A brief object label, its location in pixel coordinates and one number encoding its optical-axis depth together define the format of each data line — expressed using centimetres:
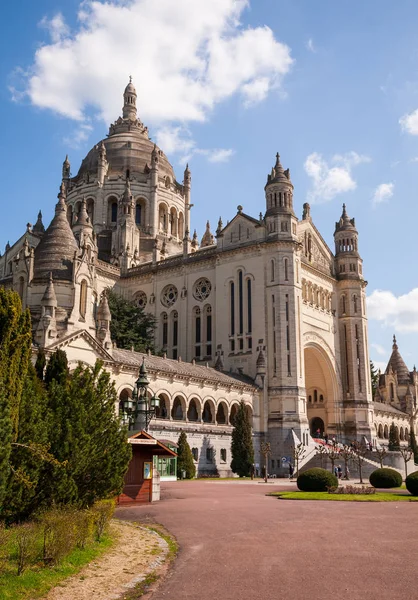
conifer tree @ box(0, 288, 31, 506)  1576
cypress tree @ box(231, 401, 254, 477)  5281
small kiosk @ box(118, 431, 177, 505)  2673
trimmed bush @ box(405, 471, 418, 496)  3152
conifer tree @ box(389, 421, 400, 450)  7317
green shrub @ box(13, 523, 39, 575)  1254
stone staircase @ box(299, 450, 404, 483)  5369
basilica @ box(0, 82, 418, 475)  4628
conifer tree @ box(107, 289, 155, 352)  6350
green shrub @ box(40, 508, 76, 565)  1347
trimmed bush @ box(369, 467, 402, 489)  3843
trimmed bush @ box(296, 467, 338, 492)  3409
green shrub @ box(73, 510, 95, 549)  1481
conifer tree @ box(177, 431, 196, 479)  4678
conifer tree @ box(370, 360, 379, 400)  10059
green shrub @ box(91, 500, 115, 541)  1633
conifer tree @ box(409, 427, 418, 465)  5831
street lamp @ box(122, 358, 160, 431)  3011
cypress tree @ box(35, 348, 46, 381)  2335
